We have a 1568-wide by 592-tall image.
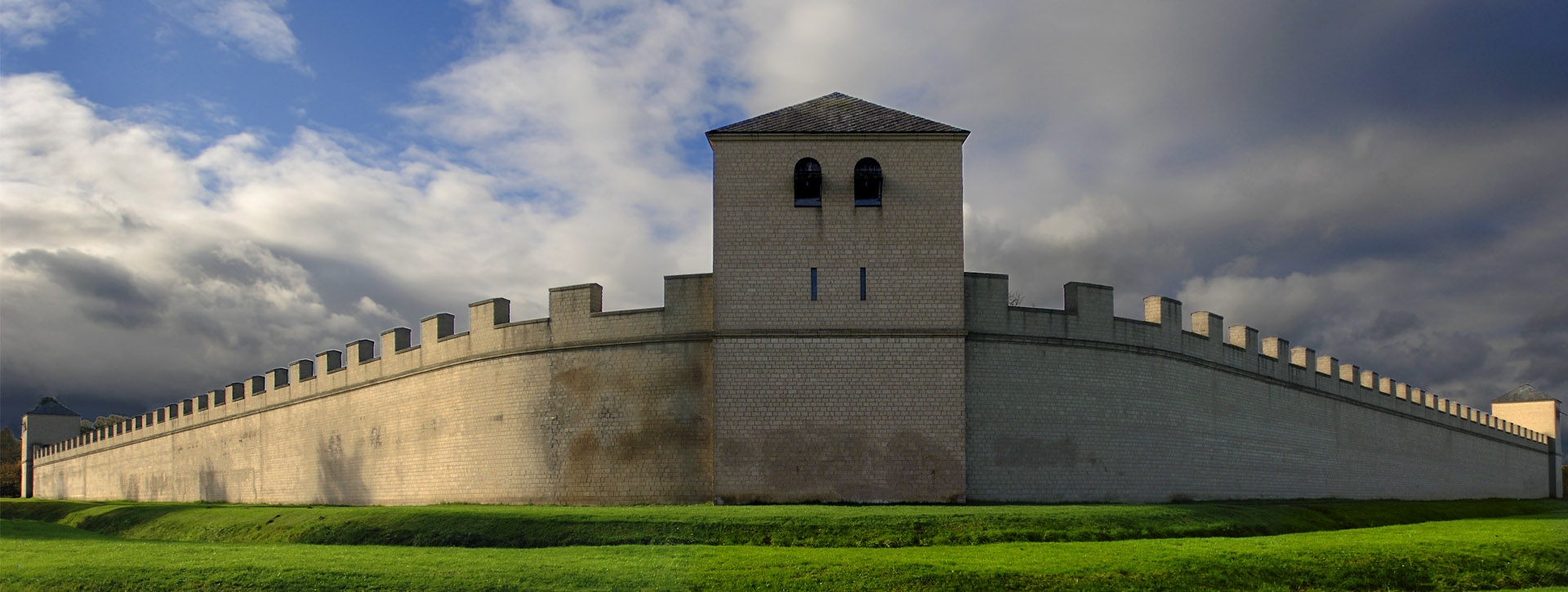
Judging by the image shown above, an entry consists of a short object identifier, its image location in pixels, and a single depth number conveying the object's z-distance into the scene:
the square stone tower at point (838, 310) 28.55
